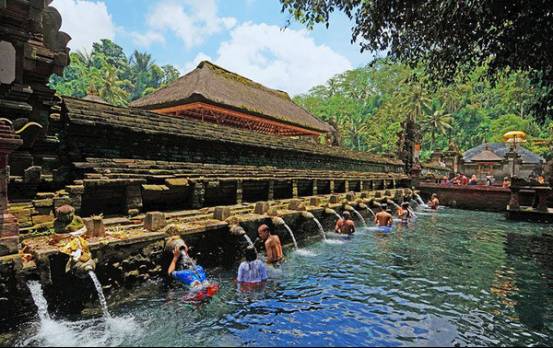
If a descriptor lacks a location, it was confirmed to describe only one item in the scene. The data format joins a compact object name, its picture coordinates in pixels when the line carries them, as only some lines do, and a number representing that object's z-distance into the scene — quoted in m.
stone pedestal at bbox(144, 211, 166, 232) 5.89
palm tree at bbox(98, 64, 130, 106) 49.09
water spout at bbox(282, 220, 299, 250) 9.01
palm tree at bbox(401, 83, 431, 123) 47.56
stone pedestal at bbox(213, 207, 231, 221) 7.36
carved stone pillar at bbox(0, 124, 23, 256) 4.10
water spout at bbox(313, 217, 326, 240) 10.43
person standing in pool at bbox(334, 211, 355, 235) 11.20
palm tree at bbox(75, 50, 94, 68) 61.03
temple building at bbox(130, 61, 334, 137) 14.48
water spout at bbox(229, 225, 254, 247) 7.07
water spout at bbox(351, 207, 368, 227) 13.21
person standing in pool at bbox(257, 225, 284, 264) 7.30
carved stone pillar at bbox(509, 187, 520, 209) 16.48
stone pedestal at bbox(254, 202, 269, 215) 8.78
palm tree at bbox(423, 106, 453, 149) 46.38
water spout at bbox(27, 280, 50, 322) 4.05
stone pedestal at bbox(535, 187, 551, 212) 15.38
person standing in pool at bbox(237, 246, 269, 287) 6.27
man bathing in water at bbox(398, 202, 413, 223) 15.05
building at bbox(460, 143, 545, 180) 30.59
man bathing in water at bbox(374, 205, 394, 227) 12.86
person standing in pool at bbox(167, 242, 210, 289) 5.61
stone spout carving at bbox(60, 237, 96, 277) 4.30
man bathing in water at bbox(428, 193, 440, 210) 20.56
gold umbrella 20.36
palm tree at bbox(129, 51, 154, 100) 69.12
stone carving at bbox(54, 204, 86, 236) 4.60
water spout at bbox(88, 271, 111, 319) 4.46
